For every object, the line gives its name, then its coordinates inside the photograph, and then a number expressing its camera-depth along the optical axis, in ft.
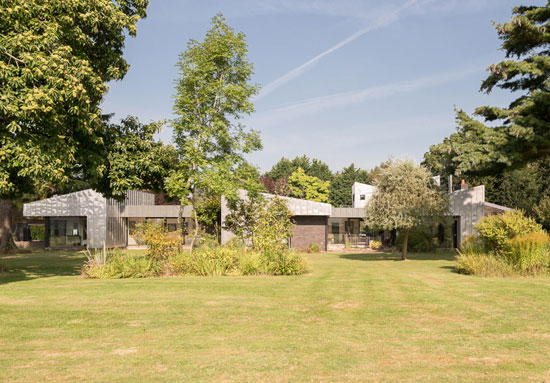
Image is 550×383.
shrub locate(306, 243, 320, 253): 113.50
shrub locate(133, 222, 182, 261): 57.41
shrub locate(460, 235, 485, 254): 59.36
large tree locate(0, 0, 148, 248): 43.45
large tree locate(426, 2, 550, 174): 73.67
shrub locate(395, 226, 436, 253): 111.65
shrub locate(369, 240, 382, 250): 130.31
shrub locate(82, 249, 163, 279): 53.67
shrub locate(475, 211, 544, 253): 56.18
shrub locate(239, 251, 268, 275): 55.57
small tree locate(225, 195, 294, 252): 63.00
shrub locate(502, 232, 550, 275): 51.26
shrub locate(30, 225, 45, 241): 171.32
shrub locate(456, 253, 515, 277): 51.67
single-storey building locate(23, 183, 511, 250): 115.24
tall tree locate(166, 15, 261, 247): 71.15
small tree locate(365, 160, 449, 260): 83.05
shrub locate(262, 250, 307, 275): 56.29
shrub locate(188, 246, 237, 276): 55.06
